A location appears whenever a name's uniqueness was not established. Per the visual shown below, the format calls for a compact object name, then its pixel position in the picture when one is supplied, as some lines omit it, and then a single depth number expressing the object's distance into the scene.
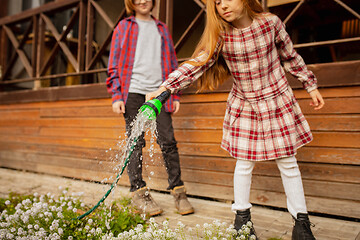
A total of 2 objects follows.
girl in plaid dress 1.94
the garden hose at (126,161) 1.63
